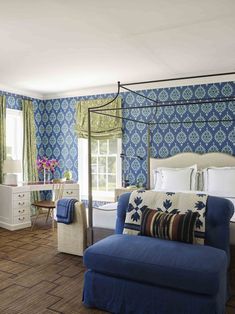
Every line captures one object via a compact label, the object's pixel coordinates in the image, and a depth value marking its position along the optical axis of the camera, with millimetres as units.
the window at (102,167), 6168
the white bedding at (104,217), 3662
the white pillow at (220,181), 4332
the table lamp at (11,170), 5254
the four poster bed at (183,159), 4902
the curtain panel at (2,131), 5747
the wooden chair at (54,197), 5201
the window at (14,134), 6090
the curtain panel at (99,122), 5930
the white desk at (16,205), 5223
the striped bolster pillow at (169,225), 2723
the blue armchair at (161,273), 2268
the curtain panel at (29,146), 6316
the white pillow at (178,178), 4723
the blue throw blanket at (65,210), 3877
